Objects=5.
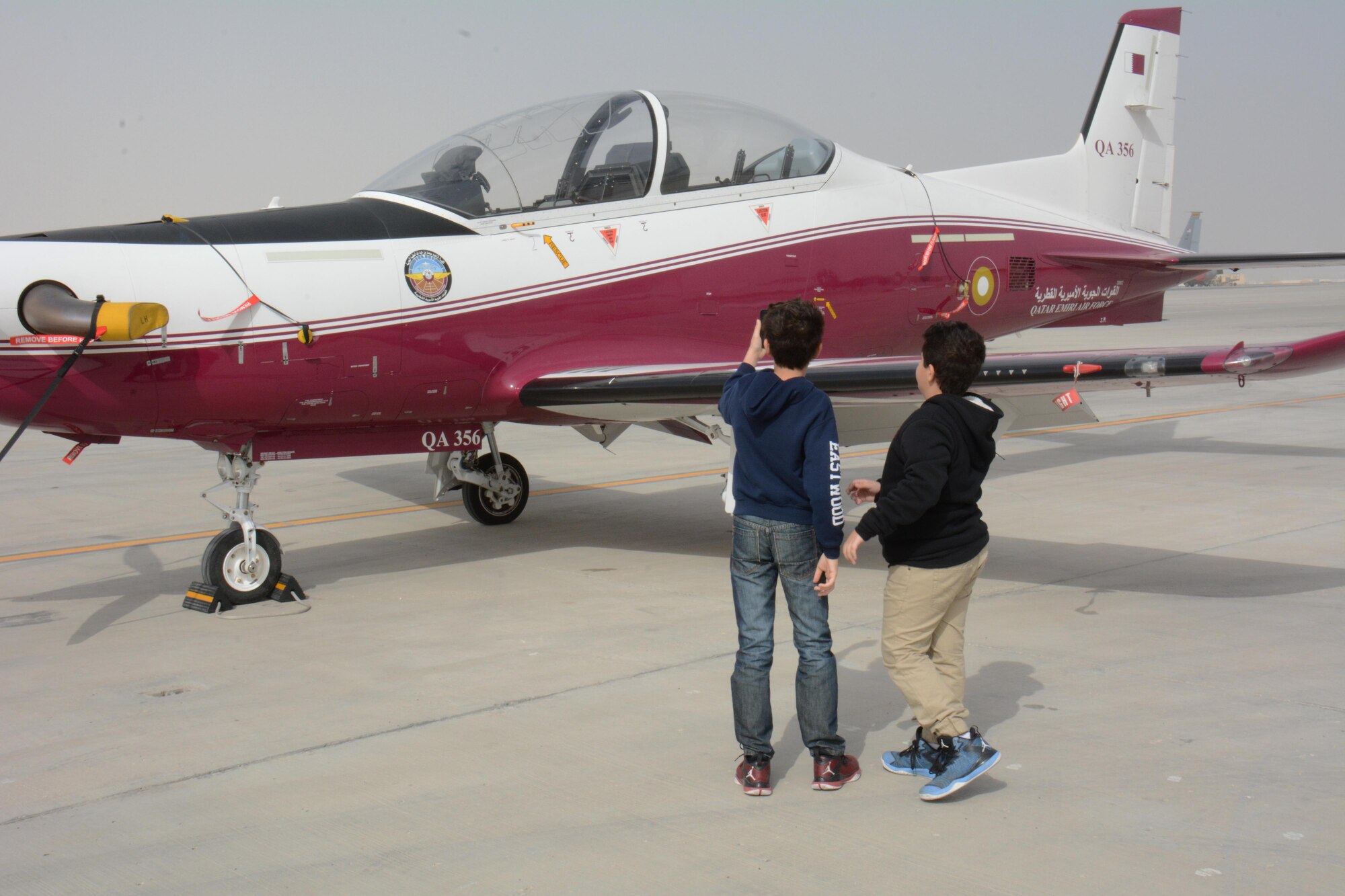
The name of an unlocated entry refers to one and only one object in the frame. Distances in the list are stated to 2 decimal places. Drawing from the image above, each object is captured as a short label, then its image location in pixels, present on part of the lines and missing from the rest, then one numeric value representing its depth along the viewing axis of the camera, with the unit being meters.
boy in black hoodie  3.69
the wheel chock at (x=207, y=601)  6.38
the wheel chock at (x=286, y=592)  6.62
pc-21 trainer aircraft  5.89
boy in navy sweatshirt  3.69
